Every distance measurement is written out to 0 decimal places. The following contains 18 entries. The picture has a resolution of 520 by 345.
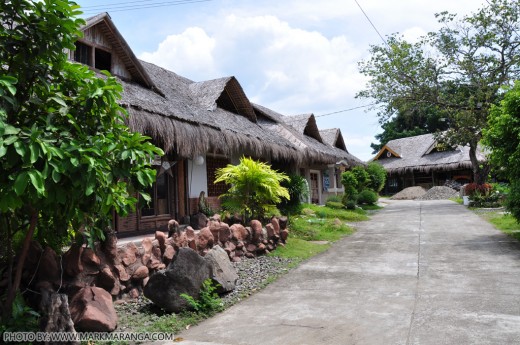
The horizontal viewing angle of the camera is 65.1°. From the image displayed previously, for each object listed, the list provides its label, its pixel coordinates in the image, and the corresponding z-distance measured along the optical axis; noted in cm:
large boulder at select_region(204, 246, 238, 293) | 520
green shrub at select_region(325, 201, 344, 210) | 1870
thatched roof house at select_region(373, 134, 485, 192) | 3238
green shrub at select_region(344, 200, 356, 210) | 1835
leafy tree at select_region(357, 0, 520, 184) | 1877
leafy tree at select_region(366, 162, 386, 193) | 2767
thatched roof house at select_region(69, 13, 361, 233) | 836
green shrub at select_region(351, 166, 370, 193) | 2208
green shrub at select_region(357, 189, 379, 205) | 2153
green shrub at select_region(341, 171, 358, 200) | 1942
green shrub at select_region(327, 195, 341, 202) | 2045
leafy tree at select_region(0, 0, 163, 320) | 285
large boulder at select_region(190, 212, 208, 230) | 894
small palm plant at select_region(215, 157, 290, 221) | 854
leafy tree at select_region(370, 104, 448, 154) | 4382
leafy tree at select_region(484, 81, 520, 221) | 776
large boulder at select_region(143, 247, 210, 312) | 457
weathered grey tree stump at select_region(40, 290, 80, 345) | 339
